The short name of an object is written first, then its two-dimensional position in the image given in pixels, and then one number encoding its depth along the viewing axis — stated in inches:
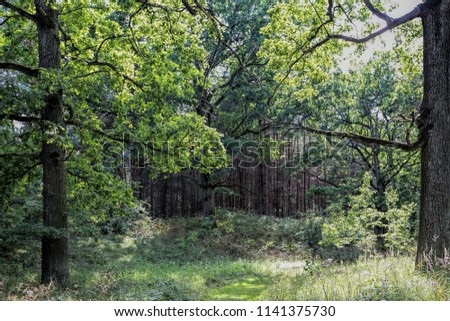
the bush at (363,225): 471.5
